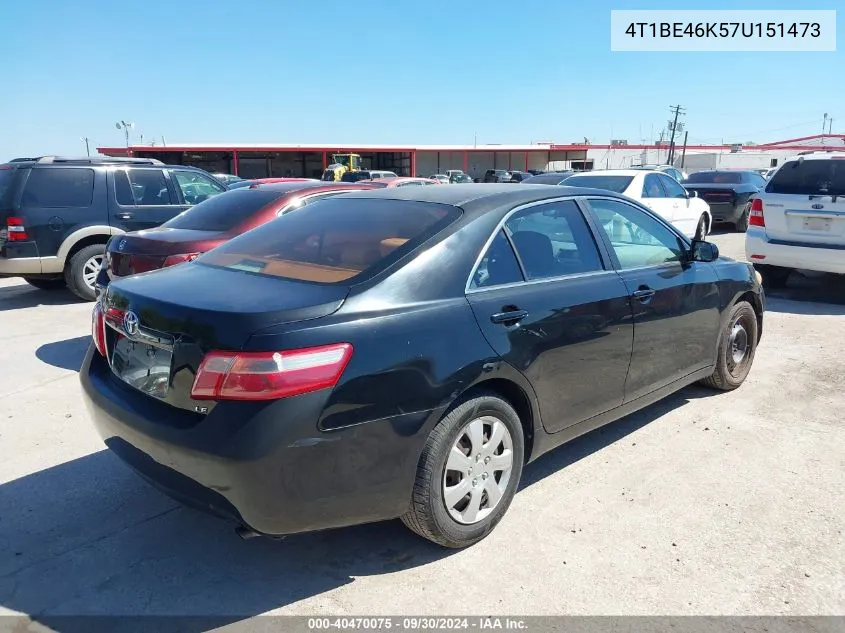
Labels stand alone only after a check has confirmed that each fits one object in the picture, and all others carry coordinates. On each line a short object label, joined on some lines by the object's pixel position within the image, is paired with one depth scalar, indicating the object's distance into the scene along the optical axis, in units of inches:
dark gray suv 325.1
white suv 316.5
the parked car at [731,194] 628.1
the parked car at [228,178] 1080.3
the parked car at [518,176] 1622.2
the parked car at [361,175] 1391.5
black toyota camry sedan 99.7
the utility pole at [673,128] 2694.4
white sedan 438.3
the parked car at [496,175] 1769.1
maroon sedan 223.5
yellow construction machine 1537.9
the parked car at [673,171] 948.9
